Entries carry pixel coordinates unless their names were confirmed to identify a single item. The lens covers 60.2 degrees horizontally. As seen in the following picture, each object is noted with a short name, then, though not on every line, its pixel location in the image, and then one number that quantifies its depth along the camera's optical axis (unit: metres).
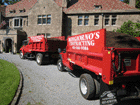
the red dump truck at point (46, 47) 10.38
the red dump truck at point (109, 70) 3.11
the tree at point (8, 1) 43.80
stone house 21.97
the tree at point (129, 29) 10.67
